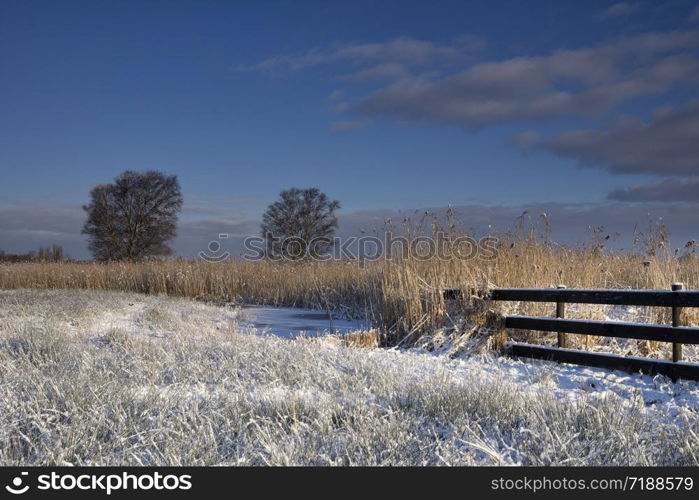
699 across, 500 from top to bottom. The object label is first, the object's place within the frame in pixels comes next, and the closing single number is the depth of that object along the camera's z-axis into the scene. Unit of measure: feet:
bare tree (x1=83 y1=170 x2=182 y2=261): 106.01
